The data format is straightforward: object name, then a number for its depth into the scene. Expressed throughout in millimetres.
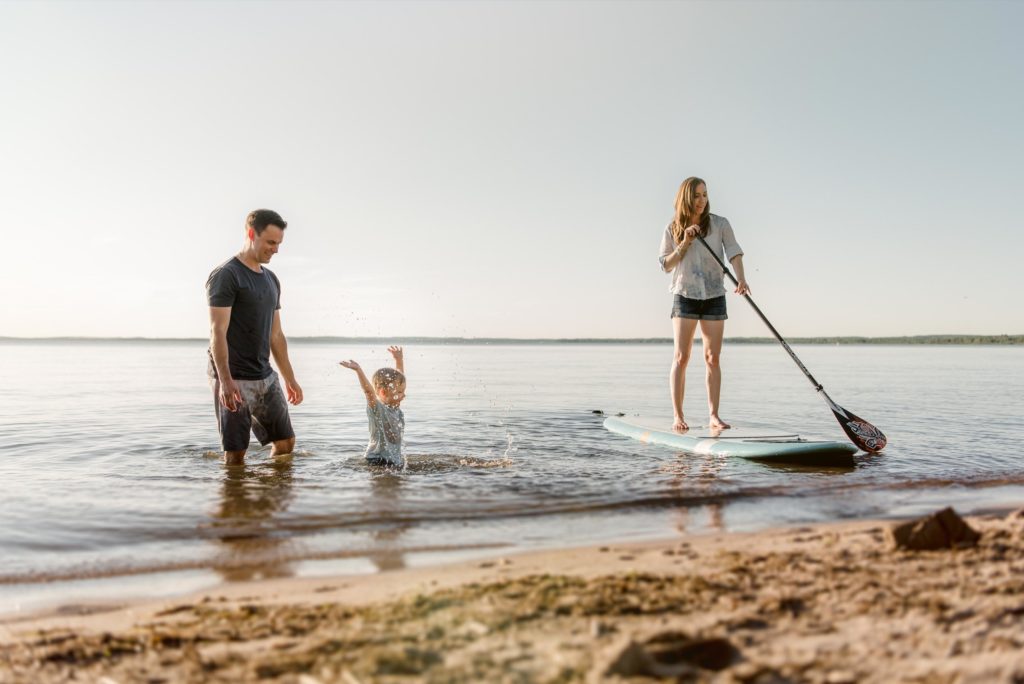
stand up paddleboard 7414
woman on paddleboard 8117
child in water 6748
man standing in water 5945
